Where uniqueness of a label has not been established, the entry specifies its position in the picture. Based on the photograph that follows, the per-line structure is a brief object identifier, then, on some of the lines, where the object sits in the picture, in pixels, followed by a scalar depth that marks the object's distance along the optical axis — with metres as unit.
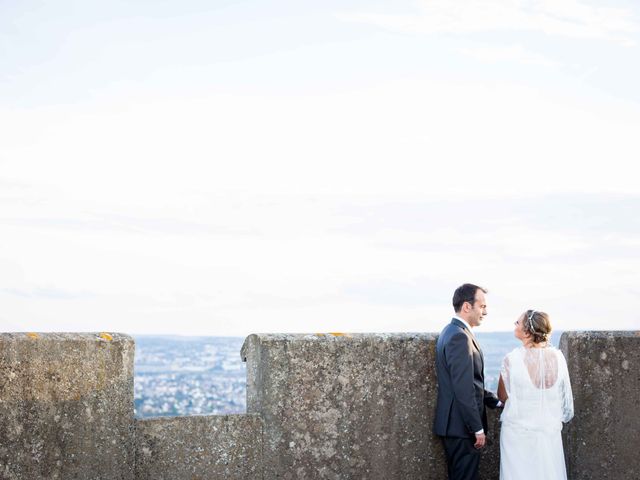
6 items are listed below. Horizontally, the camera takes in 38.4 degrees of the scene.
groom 6.27
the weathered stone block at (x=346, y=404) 6.26
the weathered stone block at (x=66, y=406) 5.52
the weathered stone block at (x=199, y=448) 5.95
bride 6.43
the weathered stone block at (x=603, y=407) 7.02
